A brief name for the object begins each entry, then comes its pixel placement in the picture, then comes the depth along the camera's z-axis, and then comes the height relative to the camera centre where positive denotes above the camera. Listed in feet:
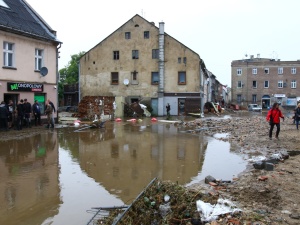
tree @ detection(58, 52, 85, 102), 231.91 +21.50
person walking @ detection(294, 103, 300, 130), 66.40 -2.06
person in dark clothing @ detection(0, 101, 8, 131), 57.77 -2.20
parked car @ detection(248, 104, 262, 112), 196.39 -3.07
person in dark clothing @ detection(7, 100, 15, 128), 61.66 -1.90
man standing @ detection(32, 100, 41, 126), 67.78 -1.65
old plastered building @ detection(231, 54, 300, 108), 223.10 +14.76
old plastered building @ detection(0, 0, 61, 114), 64.39 +10.22
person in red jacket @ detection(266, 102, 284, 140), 49.57 -1.85
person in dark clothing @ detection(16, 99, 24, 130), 61.46 -1.87
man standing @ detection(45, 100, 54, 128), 68.13 -1.77
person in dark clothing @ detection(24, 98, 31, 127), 63.82 -1.77
